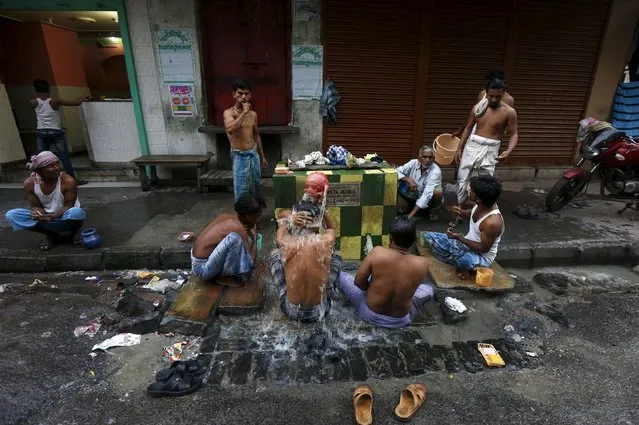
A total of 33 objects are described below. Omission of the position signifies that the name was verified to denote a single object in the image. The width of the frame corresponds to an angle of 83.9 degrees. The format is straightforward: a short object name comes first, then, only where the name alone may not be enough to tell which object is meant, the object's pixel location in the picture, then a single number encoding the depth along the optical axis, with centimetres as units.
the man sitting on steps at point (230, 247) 369
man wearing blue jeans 674
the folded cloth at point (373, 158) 494
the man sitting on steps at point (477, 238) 388
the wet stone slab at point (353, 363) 296
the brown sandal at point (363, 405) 256
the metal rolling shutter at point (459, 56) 701
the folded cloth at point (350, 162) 454
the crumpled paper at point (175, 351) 319
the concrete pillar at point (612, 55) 734
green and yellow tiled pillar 431
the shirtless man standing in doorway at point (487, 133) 513
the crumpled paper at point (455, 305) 374
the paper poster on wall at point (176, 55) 675
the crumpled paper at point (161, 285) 423
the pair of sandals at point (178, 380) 277
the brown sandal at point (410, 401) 261
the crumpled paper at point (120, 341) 326
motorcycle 591
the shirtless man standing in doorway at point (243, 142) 523
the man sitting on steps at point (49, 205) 446
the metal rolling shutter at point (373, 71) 685
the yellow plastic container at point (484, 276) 407
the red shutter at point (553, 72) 725
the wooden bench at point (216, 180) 691
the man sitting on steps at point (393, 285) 309
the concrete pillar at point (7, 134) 757
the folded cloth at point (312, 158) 472
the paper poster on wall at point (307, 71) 697
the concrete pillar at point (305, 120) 685
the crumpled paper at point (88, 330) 346
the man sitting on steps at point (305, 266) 319
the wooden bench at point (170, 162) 689
